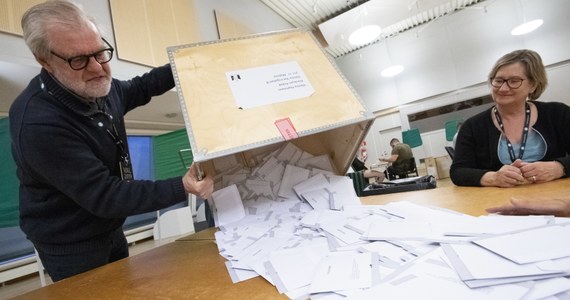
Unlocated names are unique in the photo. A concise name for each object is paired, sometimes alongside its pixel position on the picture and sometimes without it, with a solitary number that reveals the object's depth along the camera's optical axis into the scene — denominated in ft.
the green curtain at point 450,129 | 18.56
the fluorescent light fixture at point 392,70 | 18.37
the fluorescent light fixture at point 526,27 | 14.29
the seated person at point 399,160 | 13.57
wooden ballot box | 2.51
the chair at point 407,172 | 13.51
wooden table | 1.70
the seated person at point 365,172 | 11.48
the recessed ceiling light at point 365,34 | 12.60
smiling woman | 3.50
